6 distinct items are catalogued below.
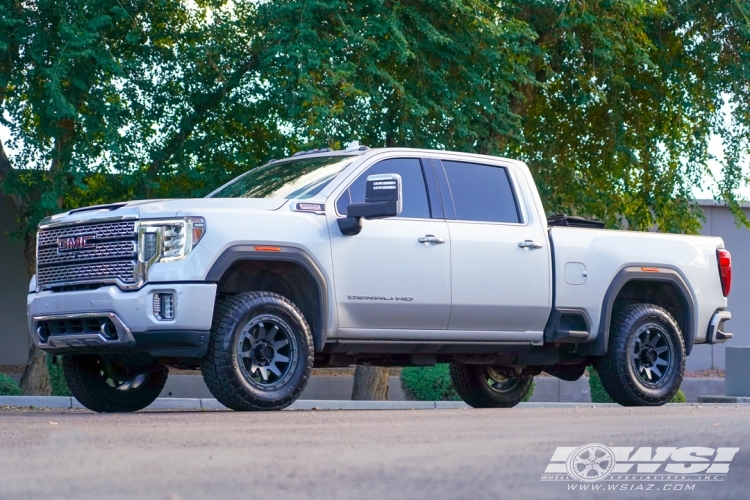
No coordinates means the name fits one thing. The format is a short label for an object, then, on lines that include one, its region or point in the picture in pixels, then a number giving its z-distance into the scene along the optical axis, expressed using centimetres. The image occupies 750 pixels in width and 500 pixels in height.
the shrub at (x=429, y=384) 1739
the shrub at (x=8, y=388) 1580
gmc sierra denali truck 822
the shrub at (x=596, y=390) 1767
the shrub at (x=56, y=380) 1744
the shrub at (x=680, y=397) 1770
